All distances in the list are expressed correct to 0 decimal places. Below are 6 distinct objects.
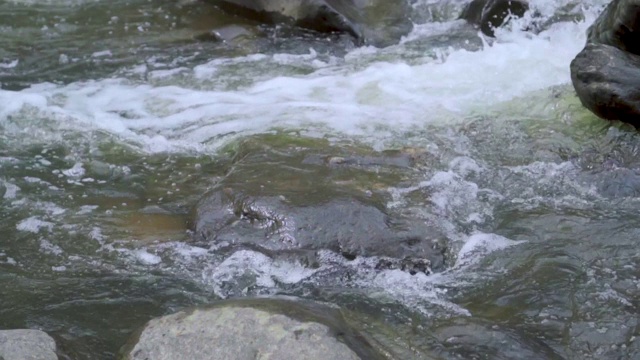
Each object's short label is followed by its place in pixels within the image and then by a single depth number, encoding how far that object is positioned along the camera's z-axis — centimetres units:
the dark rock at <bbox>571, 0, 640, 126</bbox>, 604
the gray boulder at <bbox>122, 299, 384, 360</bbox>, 346
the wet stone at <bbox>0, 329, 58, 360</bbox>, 360
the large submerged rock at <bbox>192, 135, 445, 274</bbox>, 471
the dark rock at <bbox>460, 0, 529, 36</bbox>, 824
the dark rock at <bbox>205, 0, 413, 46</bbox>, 827
